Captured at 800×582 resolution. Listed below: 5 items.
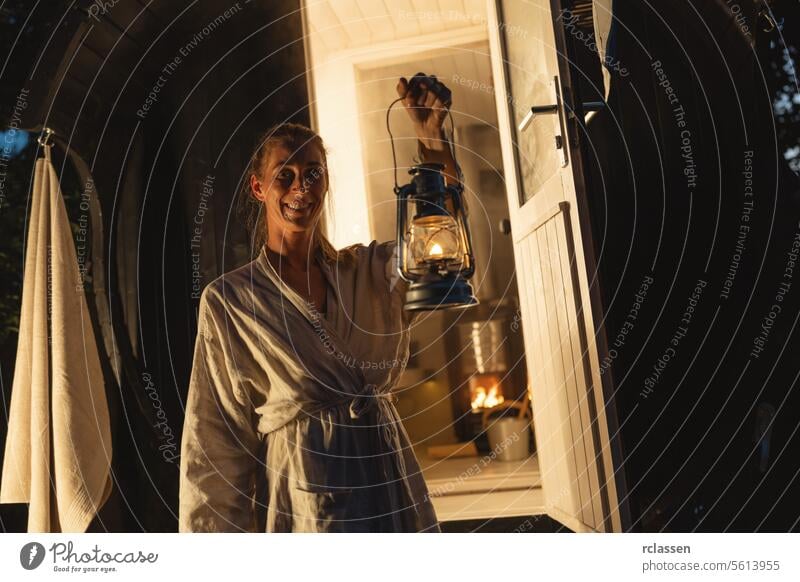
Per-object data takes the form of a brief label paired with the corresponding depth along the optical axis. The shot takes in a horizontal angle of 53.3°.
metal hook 1.77
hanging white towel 1.67
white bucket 2.36
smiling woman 1.52
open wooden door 1.54
